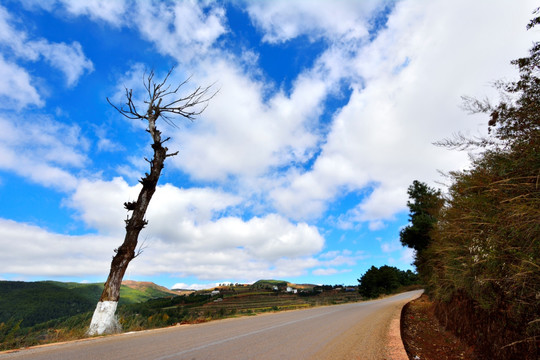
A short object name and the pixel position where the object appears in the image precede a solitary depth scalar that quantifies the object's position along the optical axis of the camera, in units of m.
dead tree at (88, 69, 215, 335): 7.92
